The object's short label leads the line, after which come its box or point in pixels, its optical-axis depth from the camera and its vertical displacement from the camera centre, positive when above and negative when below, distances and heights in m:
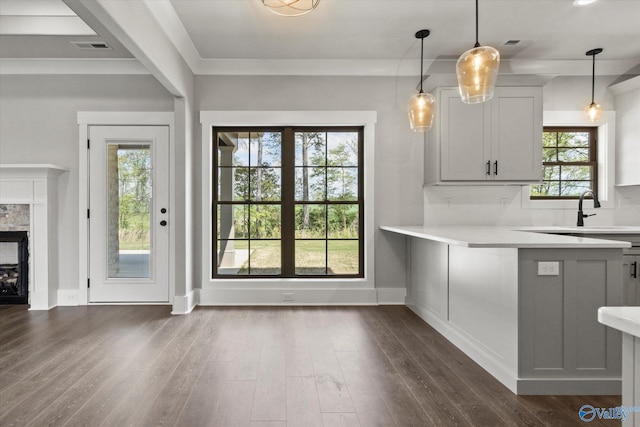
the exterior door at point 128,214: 4.23 -0.01
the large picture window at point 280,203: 4.39 +0.12
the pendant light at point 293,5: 2.93 +1.66
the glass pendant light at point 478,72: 2.43 +0.92
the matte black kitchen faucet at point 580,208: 3.84 +0.05
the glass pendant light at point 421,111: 3.32 +0.90
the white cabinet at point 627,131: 4.04 +0.90
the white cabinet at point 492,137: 3.89 +0.78
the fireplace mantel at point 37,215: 4.04 -0.02
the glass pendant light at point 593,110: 3.89 +1.06
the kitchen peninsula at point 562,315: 2.20 -0.60
